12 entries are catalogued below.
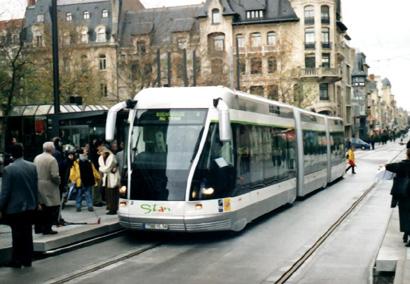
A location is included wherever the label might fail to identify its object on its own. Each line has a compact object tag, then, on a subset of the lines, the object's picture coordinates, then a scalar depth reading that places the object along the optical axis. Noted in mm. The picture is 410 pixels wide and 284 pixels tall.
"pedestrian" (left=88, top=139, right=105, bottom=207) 17928
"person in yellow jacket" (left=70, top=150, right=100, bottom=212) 15797
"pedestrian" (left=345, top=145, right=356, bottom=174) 36625
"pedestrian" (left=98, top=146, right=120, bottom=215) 15688
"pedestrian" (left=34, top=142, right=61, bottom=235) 11641
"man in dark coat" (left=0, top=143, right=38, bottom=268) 9656
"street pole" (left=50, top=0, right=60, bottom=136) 15523
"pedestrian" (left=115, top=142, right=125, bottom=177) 15969
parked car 78788
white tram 12047
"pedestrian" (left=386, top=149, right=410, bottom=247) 10734
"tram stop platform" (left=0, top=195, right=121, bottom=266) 11086
